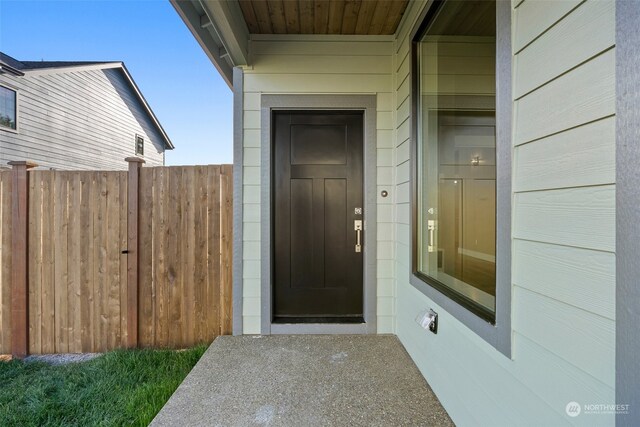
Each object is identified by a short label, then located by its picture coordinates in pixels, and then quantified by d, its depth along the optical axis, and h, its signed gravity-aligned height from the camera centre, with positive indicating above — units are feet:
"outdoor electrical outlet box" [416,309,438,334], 5.91 -2.13
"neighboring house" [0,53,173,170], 18.93 +7.65
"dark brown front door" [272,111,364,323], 9.32 +0.04
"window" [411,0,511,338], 4.18 +1.01
